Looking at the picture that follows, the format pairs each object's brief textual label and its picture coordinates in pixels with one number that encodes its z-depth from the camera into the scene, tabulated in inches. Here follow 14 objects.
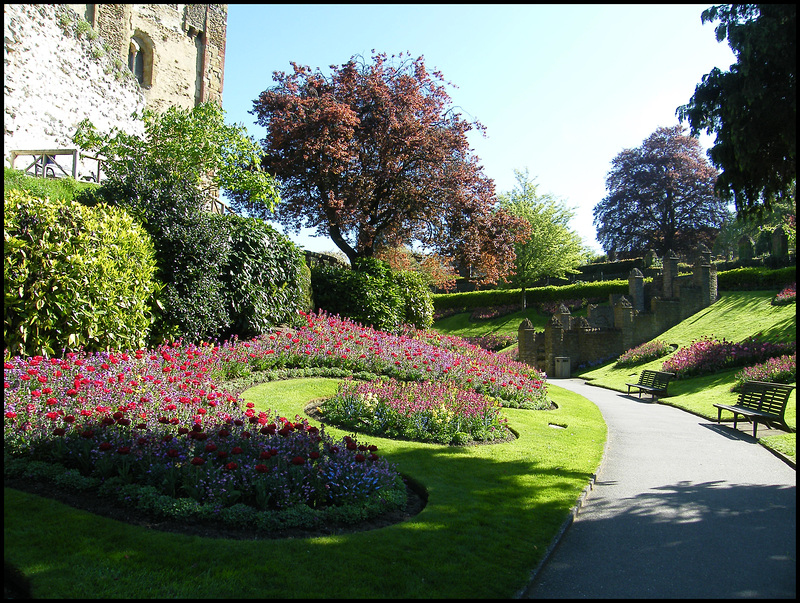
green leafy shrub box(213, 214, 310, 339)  498.3
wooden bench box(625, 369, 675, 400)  666.8
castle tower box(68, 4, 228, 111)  1049.5
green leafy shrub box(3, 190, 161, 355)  309.9
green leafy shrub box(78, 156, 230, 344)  440.1
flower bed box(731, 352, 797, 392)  562.9
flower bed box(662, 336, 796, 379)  702.5
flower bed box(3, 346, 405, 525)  204.5
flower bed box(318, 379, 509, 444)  351.3
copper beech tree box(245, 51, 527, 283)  715.4
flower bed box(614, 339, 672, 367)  927.7
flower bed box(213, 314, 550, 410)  441.4
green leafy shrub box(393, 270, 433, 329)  736.3
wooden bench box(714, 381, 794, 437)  416.6
